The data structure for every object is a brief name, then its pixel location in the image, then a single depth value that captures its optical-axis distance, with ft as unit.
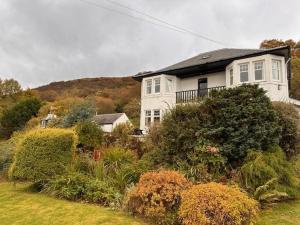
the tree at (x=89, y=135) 55.57
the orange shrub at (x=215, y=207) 17.85
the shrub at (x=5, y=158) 48.14
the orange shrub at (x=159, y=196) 20.49
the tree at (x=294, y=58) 122.62
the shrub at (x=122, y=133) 56.34
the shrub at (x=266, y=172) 26.63
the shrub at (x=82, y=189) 26.76
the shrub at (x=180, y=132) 33.06
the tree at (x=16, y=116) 141.69
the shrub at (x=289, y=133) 33.55
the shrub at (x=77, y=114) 75.29
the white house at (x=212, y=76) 65.41
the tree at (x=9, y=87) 194.29
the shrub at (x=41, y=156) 32.42
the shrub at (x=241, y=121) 30.68
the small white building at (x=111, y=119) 132.69
